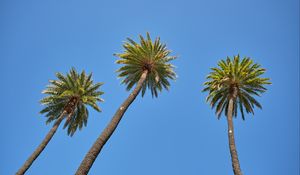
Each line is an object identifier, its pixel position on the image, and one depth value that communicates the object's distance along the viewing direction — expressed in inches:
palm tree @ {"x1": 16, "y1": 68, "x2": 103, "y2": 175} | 1299.2
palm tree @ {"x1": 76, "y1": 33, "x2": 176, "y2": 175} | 1188.5
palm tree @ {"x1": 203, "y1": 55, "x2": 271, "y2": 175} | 1130.0
